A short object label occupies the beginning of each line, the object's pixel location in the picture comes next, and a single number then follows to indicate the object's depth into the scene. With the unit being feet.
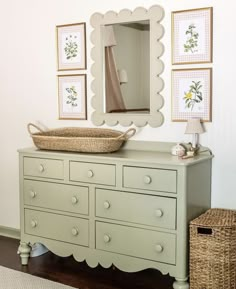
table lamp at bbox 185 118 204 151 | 9.99
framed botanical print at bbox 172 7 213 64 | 10.07
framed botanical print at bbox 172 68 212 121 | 10.19
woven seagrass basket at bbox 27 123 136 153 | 10.56
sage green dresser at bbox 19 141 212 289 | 9.29
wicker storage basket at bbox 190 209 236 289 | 8.96
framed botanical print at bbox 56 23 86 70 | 11.87
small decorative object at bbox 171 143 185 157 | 10.01
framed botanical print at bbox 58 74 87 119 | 12.03
